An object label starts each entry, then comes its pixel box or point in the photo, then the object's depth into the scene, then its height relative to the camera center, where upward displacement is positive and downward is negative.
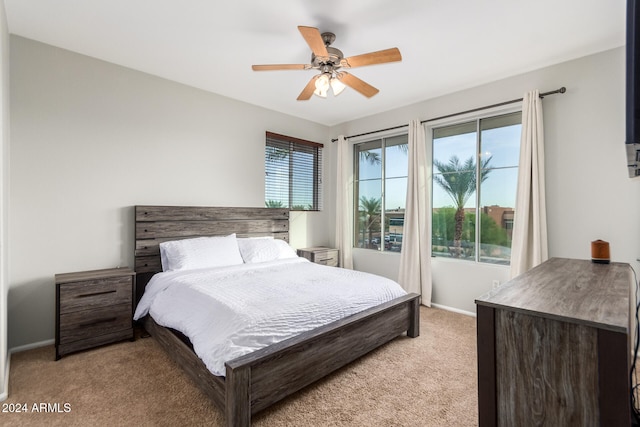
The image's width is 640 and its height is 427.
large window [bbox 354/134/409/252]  4.34 +0.39
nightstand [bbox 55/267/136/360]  2.43 -0.79
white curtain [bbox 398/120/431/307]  3.81 -0.05
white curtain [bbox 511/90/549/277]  2.94 +0.20
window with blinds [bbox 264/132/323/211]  4.34 +0.68
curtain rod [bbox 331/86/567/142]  2.86 +1.25
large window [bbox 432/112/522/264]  3.35 +0.37
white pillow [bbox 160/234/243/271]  2.99 -0.39
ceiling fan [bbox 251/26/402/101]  2.14 +1.22
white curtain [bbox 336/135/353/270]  4.75 +0.16
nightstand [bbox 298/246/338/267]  4.38 -0.57
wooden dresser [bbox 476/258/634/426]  0.91 -0.47
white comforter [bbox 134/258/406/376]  1.75 -0.62
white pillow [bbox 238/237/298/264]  3.46 -0.40
